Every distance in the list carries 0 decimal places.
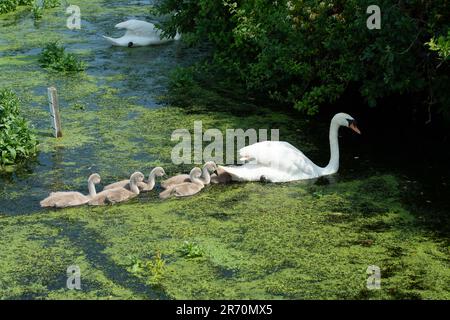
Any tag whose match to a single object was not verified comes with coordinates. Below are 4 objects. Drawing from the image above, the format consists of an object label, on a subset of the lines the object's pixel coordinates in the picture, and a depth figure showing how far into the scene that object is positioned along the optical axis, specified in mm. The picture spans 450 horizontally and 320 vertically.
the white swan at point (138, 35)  17156
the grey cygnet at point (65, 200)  9750
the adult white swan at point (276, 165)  10656
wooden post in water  12000
